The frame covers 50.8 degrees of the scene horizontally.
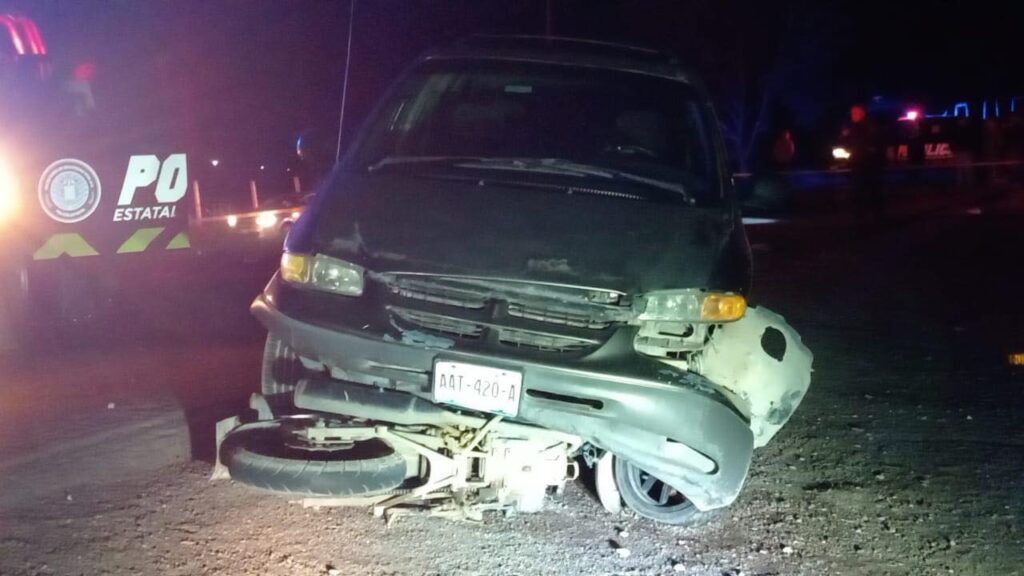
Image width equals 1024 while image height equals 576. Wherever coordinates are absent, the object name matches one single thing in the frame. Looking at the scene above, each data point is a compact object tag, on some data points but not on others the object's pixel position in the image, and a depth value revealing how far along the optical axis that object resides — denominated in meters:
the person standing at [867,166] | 16.03
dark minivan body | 3.90
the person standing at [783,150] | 16.62
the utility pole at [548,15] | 20.95
